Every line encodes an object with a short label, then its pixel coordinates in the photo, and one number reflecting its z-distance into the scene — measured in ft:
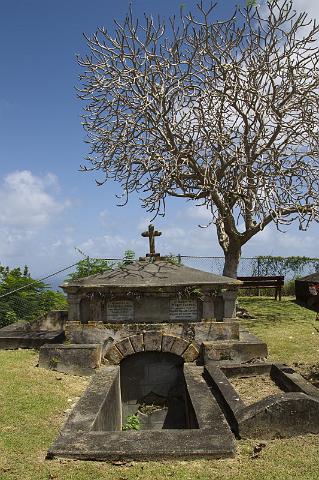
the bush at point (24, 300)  40.40
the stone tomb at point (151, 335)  23.95
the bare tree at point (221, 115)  40.42
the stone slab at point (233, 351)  23.95
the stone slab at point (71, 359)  23.49
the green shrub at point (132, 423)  21.97
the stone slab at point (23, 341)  28.78
